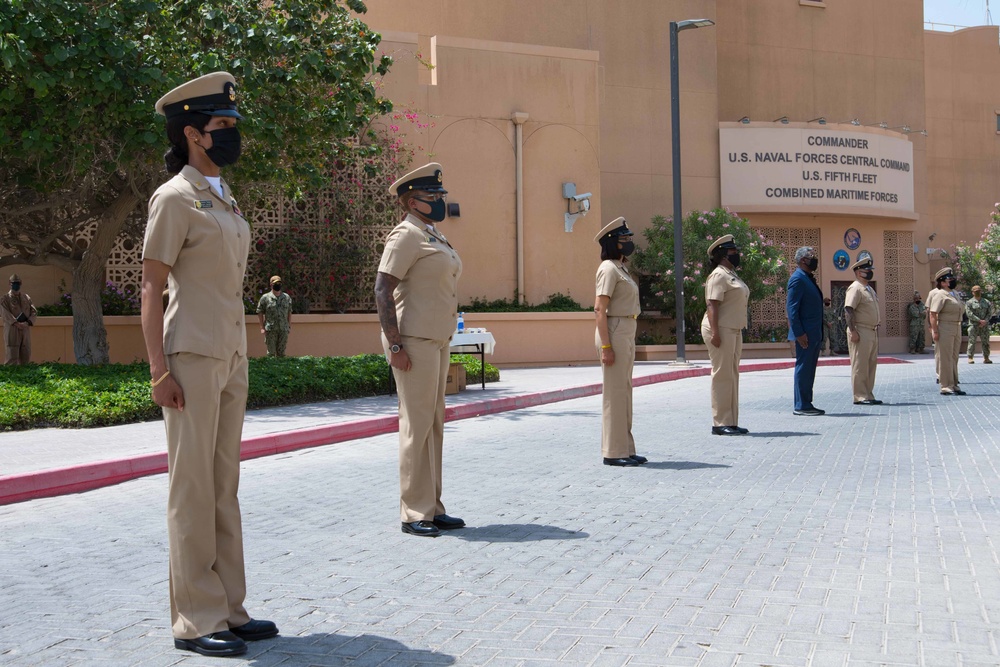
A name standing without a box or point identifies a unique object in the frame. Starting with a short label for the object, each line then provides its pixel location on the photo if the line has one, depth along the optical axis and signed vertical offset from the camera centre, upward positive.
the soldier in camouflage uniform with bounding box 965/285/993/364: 24.17 -0.19
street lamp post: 25.45 +2.96
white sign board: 33.84 +4.57
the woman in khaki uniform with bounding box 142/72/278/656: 4.21 -0.14
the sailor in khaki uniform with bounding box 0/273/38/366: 18.86 +0.07
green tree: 14.27 +3.29
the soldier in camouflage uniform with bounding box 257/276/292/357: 19.95 +0.08
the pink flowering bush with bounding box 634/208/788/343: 30.02 +1.53
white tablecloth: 17.11 -0.39
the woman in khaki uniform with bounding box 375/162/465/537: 6.40 -0.16
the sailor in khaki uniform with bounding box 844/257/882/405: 14.81 -0.34
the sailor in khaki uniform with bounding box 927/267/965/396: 16.89 -0.35
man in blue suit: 12.94 -0.05
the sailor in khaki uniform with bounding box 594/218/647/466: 8.90 -0.22
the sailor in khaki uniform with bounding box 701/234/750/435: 10.94 -0.15
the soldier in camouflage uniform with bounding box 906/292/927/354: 35.75 -0.62
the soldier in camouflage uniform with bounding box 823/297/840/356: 32.81 -0.54
